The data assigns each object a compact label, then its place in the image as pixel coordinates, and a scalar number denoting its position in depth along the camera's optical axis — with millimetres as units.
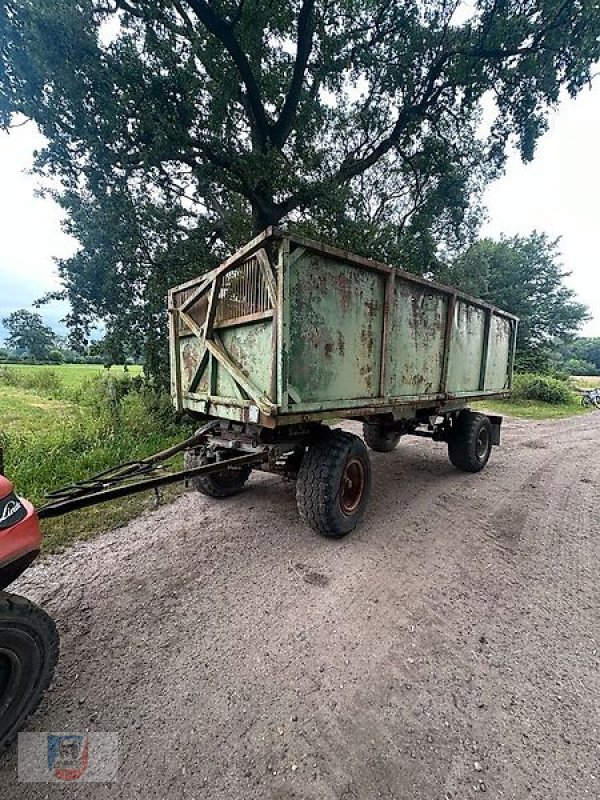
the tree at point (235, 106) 7027
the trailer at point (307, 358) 3023
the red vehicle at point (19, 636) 1640
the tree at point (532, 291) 24623
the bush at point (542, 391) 17422
